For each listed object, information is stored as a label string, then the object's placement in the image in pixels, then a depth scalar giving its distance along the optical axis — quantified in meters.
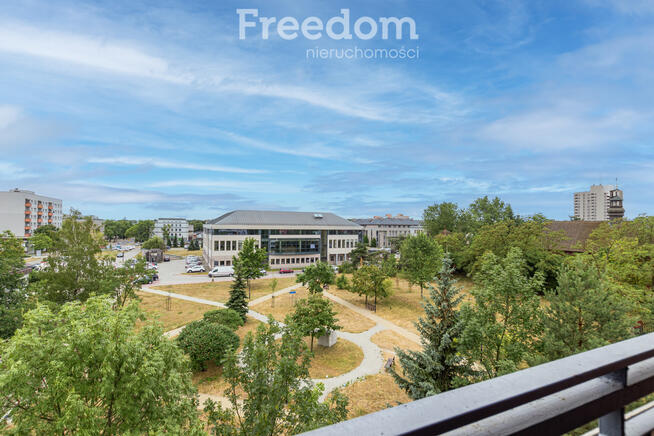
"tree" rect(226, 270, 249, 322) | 19.45
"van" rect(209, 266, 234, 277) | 34.25
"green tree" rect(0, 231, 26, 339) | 12.30
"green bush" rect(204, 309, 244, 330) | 15.66
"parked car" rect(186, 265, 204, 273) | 37.78
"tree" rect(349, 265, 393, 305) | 22.05
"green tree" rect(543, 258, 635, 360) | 8.83
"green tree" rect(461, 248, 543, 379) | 9.04
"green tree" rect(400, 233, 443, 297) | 24.23
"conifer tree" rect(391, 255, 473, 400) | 9.11
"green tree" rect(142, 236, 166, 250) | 55.62
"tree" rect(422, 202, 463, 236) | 45.84
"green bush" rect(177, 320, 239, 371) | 12.26
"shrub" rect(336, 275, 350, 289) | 24.84
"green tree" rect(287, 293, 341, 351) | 14.30
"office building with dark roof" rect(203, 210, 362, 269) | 39.78
